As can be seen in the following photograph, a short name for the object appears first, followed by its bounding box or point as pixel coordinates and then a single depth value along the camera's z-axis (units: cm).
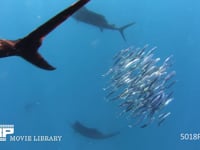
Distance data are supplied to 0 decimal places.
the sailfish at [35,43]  149
